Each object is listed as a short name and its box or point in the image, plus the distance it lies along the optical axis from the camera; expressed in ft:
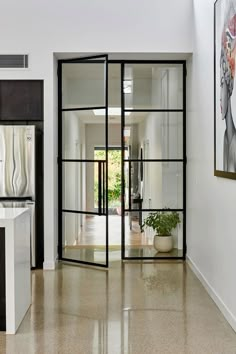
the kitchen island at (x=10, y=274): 13.29
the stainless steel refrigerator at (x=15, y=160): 20.76
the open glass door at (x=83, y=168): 21.77
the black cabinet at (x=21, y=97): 21.47
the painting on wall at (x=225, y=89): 13.64
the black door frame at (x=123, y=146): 22.56
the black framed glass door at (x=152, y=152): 23.00
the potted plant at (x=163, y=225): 23.26
